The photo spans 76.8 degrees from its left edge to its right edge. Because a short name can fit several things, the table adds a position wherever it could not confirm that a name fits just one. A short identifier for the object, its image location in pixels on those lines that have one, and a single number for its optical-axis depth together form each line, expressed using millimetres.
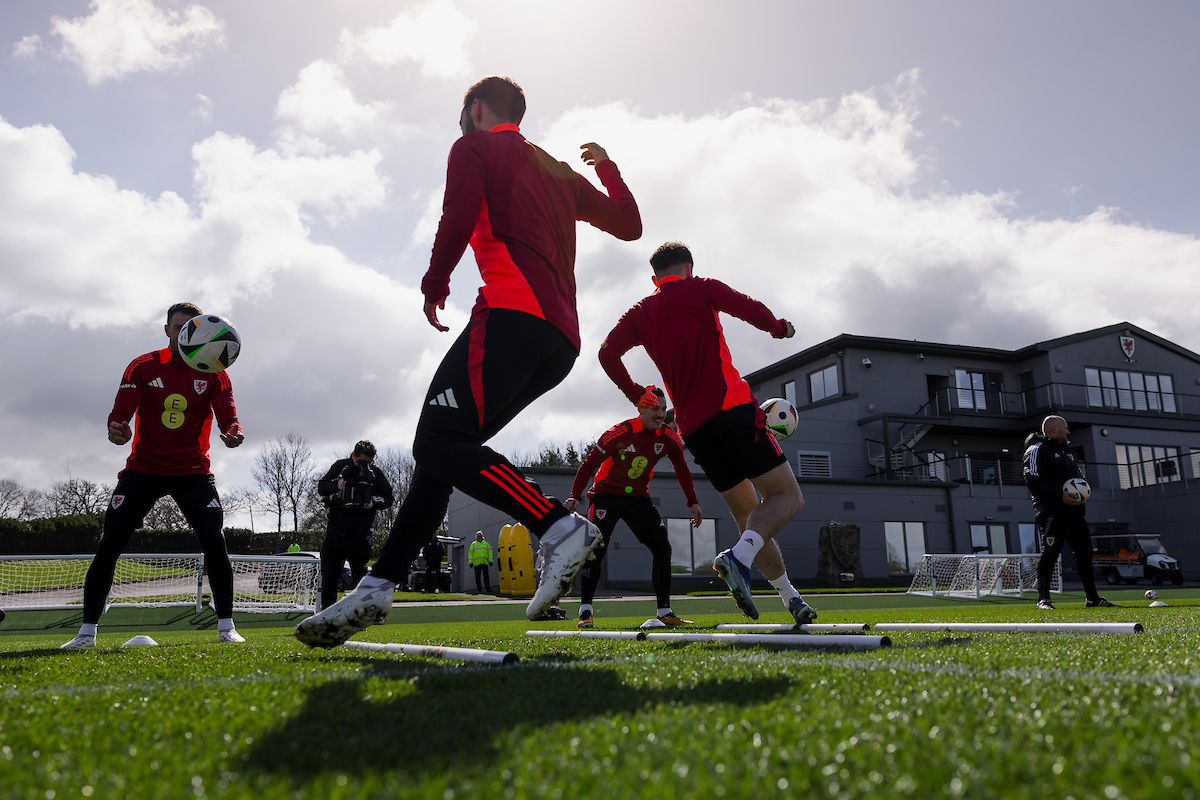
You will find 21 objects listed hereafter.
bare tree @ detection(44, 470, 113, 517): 59000
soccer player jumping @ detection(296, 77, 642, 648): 2812
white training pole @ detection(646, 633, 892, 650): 3054
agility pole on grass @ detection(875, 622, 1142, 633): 3721
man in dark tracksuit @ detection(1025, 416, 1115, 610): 8820
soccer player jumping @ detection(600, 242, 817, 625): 4391
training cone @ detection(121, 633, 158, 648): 4895
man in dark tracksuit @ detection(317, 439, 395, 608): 8594
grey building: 30250
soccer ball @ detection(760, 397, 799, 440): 6969
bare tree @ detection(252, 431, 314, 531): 59500
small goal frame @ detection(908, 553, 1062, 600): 17547
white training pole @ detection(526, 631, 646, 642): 4062
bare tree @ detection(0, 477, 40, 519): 63375
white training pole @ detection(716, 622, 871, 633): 4074
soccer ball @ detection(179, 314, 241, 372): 5070
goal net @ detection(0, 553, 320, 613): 13227
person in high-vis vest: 25312
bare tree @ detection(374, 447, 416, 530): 57781
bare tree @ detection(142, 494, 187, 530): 55069
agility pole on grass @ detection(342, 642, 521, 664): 2668
